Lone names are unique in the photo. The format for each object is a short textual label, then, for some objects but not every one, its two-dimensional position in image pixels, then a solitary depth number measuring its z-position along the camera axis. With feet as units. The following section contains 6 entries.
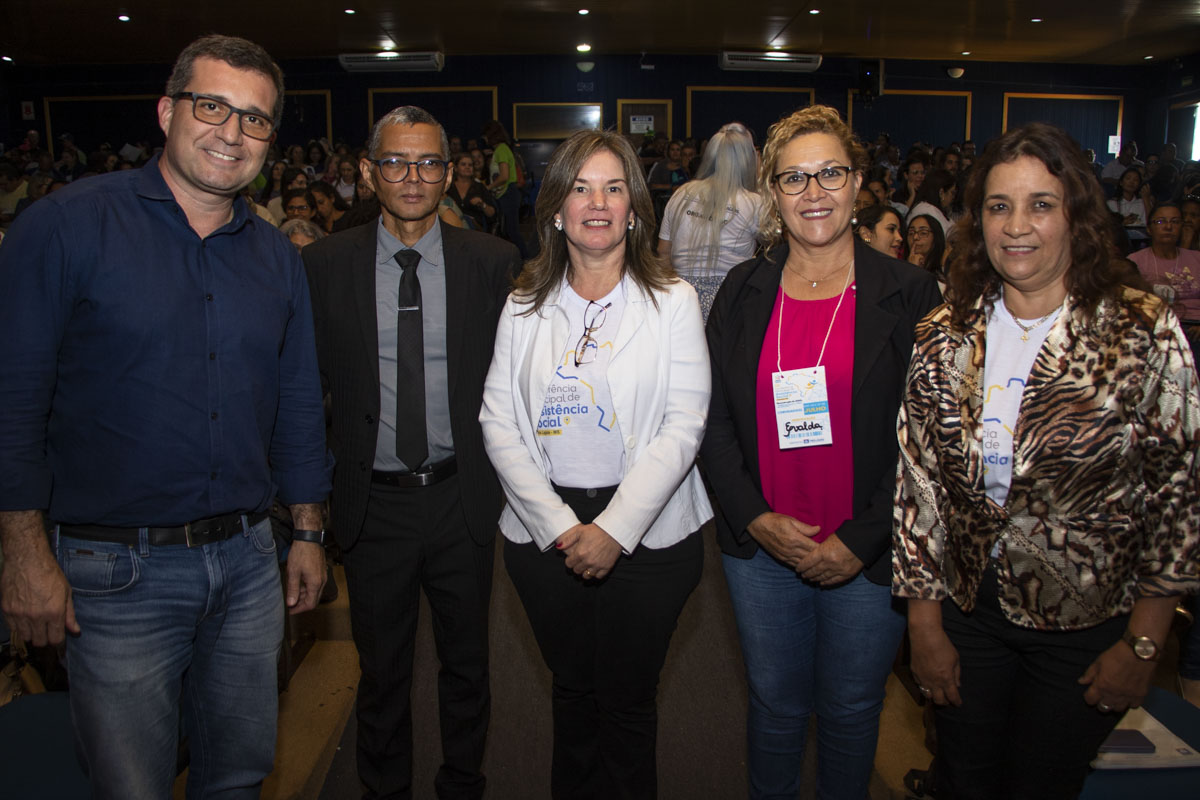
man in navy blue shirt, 4.75
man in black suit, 6.86
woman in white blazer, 6.15
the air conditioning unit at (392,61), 47.29
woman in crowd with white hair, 12.63
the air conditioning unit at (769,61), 48.49
